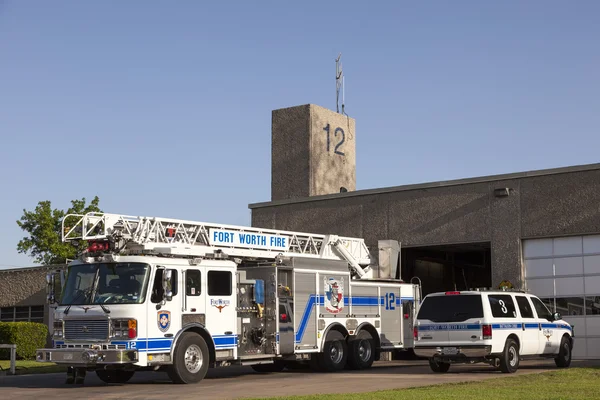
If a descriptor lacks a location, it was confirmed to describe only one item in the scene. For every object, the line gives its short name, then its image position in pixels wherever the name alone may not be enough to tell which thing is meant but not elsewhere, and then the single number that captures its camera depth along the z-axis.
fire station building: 25.44
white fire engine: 17.44
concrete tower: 34.25
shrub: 29.89
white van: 19.72
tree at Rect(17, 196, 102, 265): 52.62
